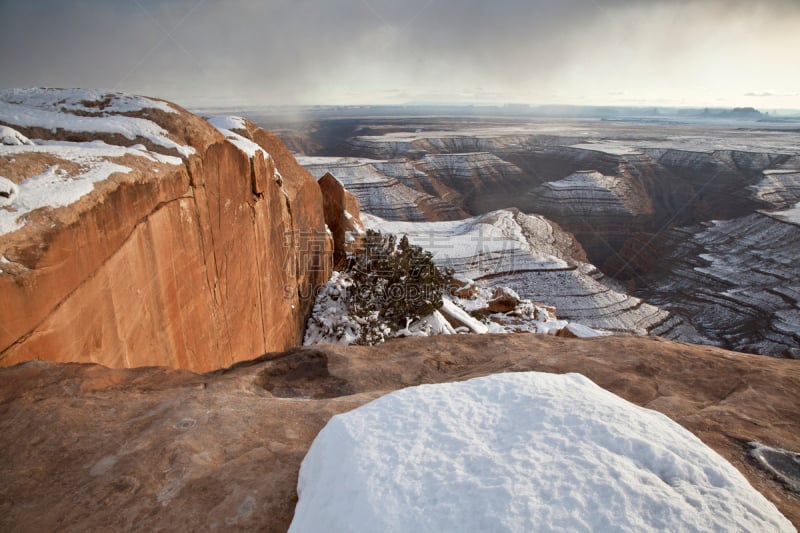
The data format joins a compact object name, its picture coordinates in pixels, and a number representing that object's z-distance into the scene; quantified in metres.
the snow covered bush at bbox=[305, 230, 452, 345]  11.31
